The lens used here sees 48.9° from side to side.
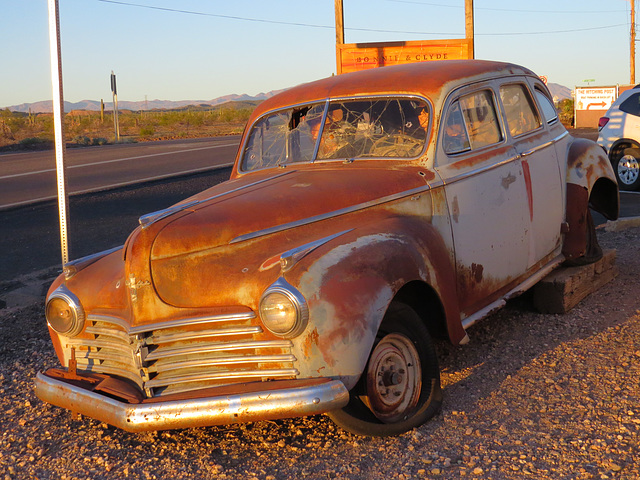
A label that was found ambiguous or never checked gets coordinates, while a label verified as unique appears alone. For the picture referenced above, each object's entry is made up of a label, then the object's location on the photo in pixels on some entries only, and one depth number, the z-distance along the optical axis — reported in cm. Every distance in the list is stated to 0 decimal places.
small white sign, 3020
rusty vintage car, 313
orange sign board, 1242
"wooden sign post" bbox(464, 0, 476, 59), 1269
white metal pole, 483
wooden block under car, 532
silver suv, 1157
